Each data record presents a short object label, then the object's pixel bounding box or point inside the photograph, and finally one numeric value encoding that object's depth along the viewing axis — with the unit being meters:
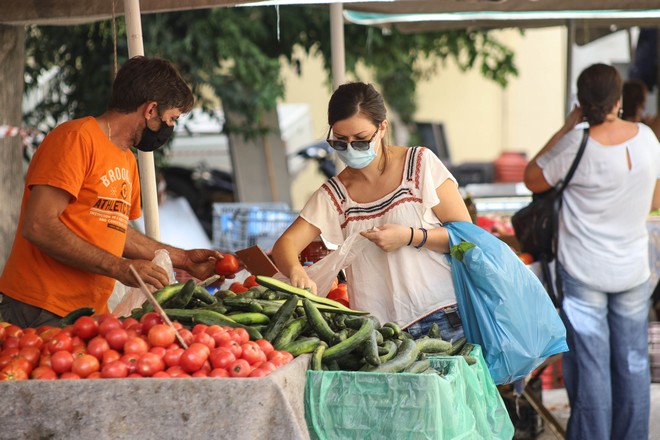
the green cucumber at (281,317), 6.94
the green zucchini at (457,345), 7.45
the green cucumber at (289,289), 7.44
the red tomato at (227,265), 8.38
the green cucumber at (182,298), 7.09
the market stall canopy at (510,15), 12.62
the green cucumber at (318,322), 6.98
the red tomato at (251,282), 8.72
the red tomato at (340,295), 8.74
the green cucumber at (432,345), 7.12
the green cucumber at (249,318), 7.06
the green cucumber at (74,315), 7.29
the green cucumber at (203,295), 7.28
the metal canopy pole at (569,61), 16.00
